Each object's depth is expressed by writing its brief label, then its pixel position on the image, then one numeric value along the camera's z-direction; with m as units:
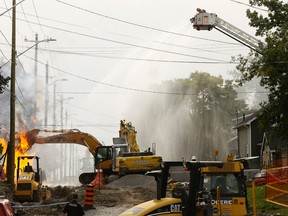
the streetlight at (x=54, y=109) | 118.17
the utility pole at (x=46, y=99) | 97.69
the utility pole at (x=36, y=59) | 94.54
